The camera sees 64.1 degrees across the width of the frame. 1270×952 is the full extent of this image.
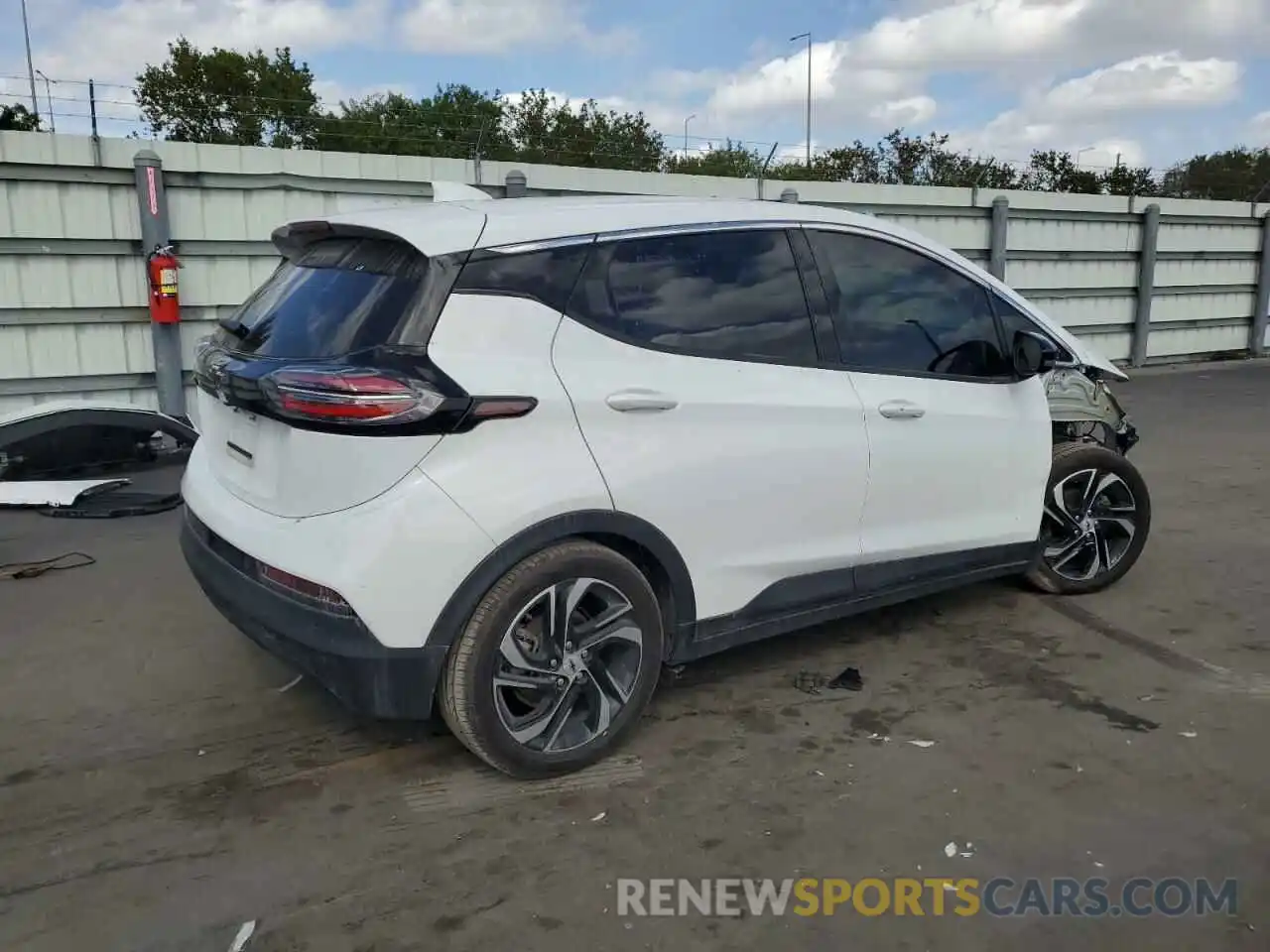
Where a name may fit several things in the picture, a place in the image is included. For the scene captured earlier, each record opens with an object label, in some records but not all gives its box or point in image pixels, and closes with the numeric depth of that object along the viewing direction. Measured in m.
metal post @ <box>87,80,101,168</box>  8.15
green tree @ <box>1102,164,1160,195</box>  27.27
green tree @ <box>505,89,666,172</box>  37.16
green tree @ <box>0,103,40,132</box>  13.19
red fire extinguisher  8.20
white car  2.81
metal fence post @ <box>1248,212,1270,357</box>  17.12
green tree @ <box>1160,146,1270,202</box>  25.14
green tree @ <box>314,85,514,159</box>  12.09
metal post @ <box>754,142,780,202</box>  12.12
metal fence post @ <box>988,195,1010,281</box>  13.85
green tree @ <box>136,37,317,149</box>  38.69
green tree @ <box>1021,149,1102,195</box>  28.64
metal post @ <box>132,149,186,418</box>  8.23
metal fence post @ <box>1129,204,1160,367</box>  15.35
